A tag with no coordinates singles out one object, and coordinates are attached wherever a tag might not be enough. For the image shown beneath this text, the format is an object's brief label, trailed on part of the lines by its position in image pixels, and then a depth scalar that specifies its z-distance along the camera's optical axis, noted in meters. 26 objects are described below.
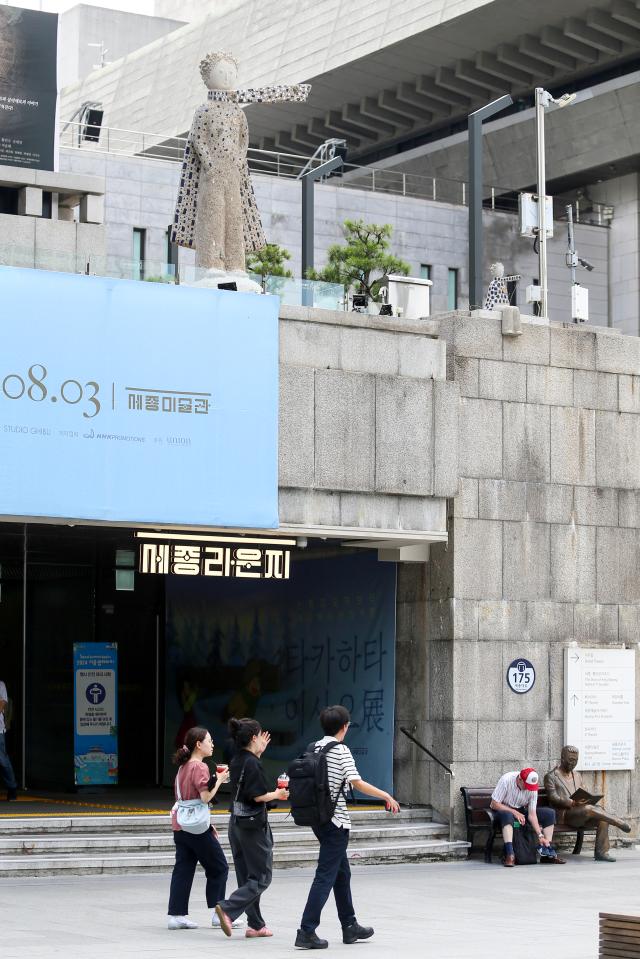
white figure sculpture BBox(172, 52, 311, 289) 19.23
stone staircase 16.58
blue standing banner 23.36
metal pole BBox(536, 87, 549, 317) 21.55
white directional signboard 20.03
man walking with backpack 12.08
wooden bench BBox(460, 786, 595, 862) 18.94
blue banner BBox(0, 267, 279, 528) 16.98
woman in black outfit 12.55
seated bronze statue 18.98
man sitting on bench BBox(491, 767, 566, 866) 18.39
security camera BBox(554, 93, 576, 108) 23.27
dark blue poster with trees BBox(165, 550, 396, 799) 20.53
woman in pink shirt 12.91
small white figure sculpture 22.75
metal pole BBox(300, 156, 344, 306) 24.07
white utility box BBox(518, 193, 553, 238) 22.25
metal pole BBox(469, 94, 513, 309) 22.25
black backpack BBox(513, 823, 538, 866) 18.48
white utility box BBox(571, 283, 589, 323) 22.09
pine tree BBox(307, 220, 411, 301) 41.66
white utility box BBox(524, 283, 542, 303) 21.62
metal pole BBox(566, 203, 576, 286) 24.82
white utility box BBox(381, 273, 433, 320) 20.80
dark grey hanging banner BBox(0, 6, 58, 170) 26.86
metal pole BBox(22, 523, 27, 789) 24.25
